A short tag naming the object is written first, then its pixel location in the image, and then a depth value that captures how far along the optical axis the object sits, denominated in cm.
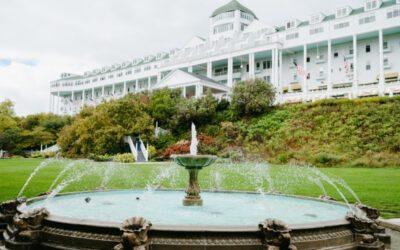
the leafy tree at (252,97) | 3641
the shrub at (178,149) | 3350
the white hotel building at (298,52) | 3912
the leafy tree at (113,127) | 3675
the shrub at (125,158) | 3241
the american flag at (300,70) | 3422
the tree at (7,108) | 6506
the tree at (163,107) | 4072
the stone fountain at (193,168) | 806
